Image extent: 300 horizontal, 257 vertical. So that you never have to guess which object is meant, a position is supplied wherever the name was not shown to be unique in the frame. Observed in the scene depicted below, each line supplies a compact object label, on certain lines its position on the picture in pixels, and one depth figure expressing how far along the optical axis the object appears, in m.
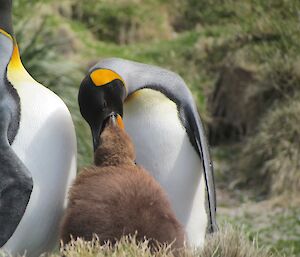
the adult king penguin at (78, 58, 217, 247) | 8.31
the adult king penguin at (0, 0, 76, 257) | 7.45
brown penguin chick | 6.69
